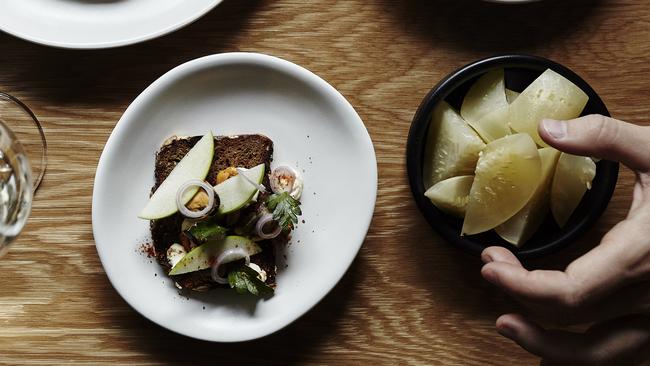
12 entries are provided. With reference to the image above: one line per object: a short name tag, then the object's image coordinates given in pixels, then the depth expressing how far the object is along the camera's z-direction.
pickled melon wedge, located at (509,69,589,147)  1.12
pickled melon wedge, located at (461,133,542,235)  1.08
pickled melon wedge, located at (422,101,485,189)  1.13
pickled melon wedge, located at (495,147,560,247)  1.13
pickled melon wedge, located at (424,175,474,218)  1.14
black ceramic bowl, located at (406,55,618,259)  1.14
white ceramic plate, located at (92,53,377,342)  1.18
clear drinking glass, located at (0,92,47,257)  1.08
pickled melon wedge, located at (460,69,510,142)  1.14
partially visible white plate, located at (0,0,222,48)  1.17
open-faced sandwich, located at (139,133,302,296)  1.15
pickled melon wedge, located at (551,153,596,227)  1.13
